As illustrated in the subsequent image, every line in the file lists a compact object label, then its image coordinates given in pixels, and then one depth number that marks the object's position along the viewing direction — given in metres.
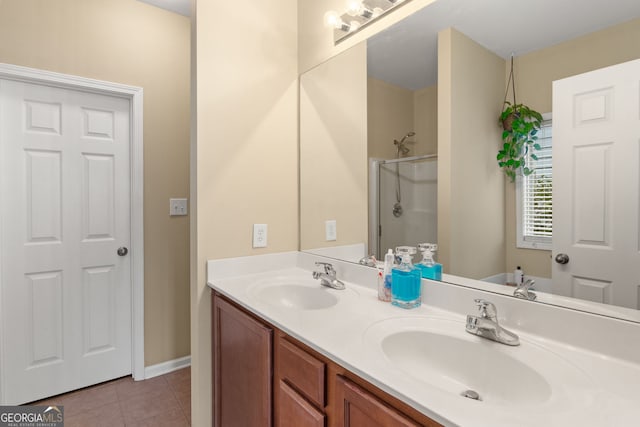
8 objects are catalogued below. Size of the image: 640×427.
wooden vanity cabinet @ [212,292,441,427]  0.71
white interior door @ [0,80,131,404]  1.86
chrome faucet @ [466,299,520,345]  0.85
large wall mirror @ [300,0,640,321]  0.86
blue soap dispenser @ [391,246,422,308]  1.11
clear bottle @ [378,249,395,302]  1.19
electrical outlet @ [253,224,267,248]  1.65
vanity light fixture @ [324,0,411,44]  1.36
